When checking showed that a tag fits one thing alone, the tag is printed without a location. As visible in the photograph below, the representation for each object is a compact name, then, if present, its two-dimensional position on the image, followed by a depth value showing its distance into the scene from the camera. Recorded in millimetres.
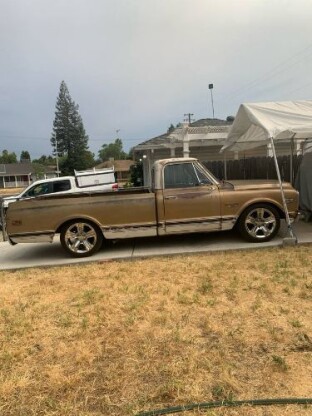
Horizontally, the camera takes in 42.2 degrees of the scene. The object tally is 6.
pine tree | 86331
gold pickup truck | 7605
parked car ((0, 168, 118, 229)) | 14031
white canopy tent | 7305
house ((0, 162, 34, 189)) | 84125
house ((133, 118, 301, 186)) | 17691
